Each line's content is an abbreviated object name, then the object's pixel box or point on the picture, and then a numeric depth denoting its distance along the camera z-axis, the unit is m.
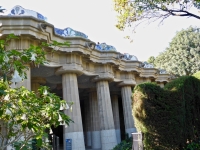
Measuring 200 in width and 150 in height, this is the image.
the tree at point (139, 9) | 11.35
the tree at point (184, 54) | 38.44
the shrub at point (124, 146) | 14.70
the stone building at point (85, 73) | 13.85
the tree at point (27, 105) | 4.31
